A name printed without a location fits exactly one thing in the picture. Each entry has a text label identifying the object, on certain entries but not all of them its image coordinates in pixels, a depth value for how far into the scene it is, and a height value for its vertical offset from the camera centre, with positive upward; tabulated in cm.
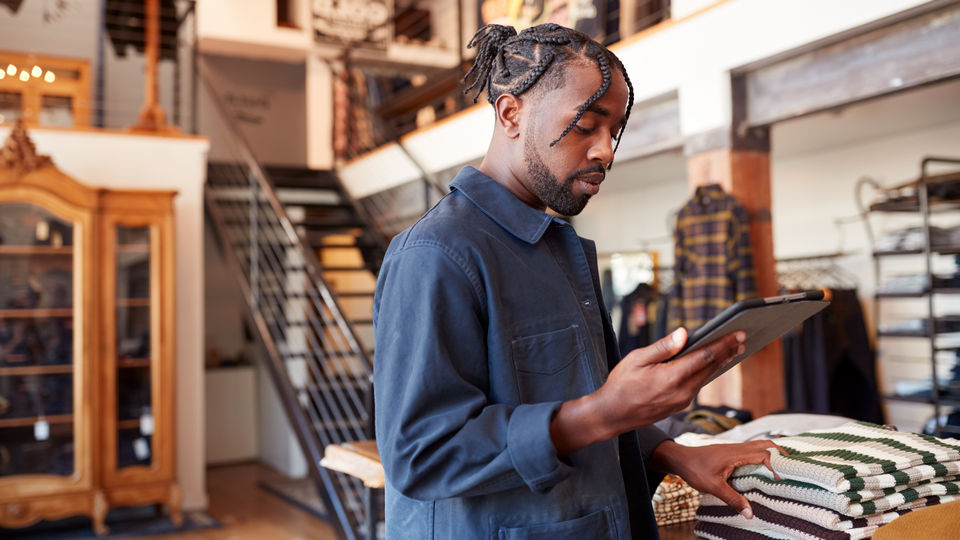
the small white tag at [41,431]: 530 -82
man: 90 -7
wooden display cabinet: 526 -34
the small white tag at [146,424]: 554 -83
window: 680 +193
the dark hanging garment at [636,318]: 644 -24
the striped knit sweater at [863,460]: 124 -28
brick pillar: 410 +30
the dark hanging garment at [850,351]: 539 -45
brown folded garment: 114 -34
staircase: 454 +16
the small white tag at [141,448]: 550 -98
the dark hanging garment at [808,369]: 526 -55
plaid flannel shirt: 406 +16
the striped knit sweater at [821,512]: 124 -36
